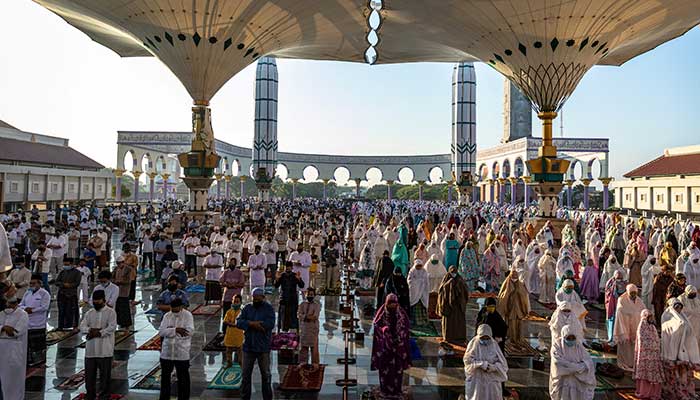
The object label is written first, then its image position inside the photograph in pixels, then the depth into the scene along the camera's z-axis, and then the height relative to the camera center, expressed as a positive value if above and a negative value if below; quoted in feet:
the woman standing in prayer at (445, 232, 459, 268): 38.32 -3.03
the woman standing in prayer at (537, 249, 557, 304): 31.99 -4.25
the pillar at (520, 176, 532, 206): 141.29 +6.07
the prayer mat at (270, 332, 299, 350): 21.17 -5.85
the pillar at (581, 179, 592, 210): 136.15 +8.06
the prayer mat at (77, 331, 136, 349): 21.75 -5.98
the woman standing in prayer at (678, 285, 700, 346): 18.81 -3.69
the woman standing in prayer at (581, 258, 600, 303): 30.78 -4.28
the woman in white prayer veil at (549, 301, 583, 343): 15.94 -3.48
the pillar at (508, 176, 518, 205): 142.92 +9.47
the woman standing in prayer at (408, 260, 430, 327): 27.35 -4.19
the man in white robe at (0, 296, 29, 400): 14.69 -4.37
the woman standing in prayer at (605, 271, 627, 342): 22.36 -3.73
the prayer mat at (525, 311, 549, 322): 27.58 -5.95
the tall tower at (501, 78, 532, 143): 209.87 +43.27
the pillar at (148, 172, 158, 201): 143.00 +9.73
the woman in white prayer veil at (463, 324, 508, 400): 13.75 -4.37
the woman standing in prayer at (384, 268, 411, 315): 22.95 -3.54
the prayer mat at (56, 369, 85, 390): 16.75 -6.16
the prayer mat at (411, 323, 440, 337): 24.23 -6.07
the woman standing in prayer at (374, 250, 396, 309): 27.32 -3.32
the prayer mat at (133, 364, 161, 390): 16.97 -6.19
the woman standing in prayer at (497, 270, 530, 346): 21.65 -4.12
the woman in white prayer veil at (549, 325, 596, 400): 13.93 -4.49
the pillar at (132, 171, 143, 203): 135.44 +8.49
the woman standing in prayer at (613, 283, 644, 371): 18.98 -4.25
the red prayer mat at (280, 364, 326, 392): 16.97 -6.15
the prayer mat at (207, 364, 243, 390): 17.04 -6.18
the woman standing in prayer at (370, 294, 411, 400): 16.17 -4.56
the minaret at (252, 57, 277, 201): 125.90 +24.75
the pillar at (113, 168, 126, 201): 129.49 +8.13
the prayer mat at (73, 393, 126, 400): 15.75 -6.20
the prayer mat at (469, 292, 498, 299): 33.50 -5.66
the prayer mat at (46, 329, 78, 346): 21.67 -5.91
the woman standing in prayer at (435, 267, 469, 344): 22.26 -4.41
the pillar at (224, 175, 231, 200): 168.33 +8.57
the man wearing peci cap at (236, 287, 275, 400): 15.88 -4.42
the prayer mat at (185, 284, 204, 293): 34.18 -5.64
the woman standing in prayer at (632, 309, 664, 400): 16.31 -4.89
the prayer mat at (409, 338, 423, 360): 20.56 -5.97
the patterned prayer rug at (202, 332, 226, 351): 21.33 -6.05
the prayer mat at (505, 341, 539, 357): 21.01 -5.97
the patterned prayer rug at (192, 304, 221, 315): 27.86 -5.84
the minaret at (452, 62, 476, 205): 134.62 +26.95
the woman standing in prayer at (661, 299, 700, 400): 15.94 -4.57
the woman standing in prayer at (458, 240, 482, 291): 33.86 -3.53
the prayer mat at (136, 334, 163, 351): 21.22 -6.05
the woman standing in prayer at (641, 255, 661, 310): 26.78 -3.53
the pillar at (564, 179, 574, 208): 136.38 +7.44
